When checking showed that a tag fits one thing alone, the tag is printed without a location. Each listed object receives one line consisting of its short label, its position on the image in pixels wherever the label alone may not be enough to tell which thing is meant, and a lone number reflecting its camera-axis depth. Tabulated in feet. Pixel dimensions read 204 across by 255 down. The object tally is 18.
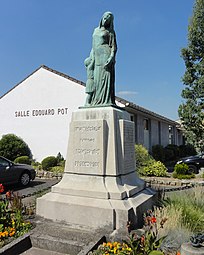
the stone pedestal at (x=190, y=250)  8.91
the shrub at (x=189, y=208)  13.83
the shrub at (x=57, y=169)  46.14
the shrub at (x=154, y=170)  42.32
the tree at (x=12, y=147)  55.62
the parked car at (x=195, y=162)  49.59
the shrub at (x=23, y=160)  52.63
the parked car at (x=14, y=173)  31.94
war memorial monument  13.84
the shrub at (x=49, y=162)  49.97
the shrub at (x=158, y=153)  68.85
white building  54.65
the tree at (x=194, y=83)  44.37
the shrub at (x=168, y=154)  72.54
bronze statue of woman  16.52
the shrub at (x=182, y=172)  40.93
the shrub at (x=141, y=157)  43.98
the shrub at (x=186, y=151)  87.10
